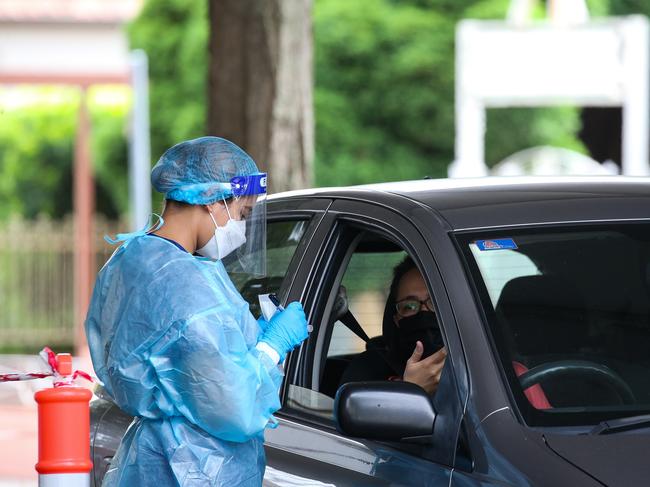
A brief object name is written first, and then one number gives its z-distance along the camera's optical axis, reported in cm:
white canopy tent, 3131
